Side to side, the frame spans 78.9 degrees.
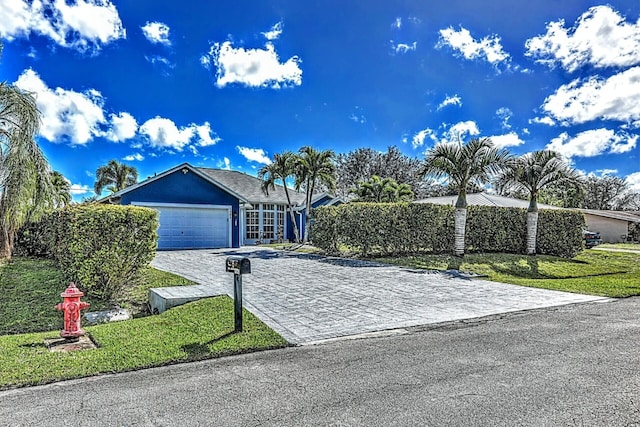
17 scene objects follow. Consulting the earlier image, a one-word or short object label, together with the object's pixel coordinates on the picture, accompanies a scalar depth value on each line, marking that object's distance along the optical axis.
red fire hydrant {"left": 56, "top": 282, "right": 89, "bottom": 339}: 5.23
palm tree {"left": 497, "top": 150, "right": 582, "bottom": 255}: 17.02
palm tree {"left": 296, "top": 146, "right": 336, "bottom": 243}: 21.20
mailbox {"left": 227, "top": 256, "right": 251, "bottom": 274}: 5.49
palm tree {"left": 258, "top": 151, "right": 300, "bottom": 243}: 21.89
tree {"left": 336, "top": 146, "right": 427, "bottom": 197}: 43.62
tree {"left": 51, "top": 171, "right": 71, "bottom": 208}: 11.90
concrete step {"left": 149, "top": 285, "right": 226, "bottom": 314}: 6.95
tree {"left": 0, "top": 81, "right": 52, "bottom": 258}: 10.38
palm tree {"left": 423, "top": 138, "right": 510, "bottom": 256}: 15.23
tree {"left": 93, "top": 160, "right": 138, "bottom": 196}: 31.06
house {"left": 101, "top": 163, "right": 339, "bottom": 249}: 18.92
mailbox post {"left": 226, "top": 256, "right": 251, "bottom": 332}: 5.50
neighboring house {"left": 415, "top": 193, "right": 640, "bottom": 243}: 34.79
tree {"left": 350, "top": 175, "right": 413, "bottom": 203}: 24.98
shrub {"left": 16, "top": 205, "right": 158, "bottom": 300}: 7.33
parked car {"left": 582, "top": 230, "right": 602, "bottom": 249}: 25.74
